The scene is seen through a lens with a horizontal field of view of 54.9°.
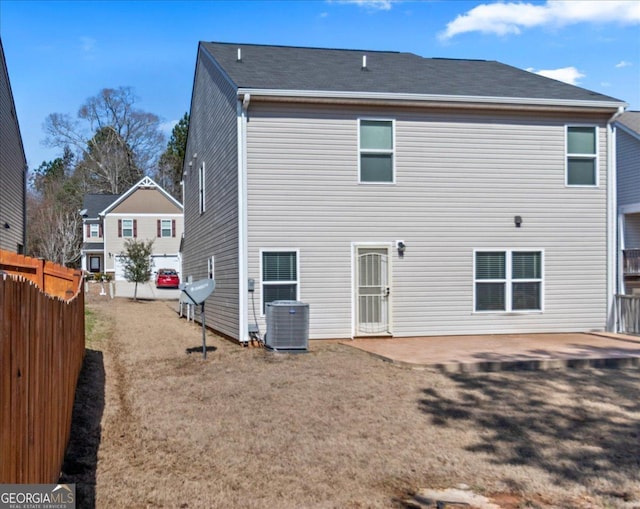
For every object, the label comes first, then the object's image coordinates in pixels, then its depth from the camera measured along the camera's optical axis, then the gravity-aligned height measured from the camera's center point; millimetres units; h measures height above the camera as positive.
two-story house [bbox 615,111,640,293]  15406 +2246
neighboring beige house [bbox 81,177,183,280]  40094 +2551
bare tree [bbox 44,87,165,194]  53750 +10910
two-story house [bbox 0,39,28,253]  16125 +2667
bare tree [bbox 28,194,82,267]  40031 +1897
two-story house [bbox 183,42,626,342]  11938 +1238
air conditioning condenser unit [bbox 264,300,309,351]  10766 -1138
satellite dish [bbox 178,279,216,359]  10773 -495
